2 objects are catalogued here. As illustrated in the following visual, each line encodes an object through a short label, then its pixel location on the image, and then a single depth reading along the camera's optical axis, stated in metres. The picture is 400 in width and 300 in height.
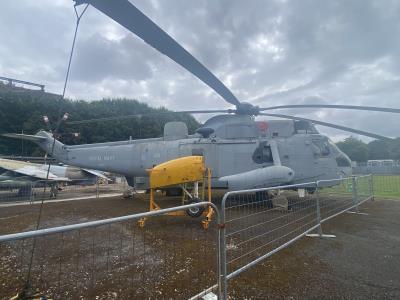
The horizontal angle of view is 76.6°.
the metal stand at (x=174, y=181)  7.19
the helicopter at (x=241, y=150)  9.52
